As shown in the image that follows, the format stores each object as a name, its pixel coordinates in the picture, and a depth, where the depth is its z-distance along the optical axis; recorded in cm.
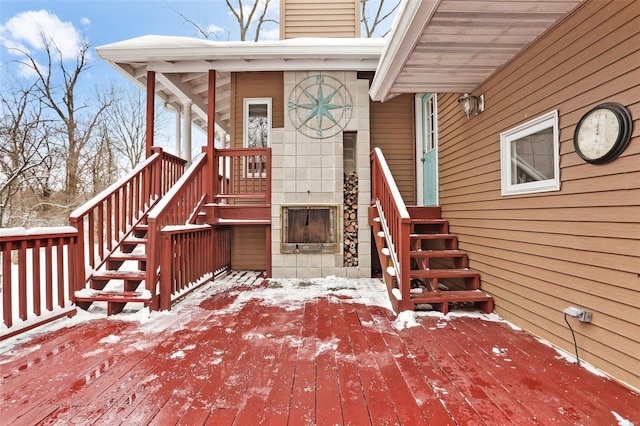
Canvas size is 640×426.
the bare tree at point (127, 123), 1294
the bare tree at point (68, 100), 1084
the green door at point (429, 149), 482
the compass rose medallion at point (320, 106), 513
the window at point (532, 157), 248
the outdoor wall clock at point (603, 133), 188
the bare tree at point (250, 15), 1111
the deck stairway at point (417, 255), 312
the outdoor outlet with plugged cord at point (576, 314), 215
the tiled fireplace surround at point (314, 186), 498
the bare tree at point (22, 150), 814
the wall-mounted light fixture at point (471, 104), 351
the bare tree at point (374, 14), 1078
